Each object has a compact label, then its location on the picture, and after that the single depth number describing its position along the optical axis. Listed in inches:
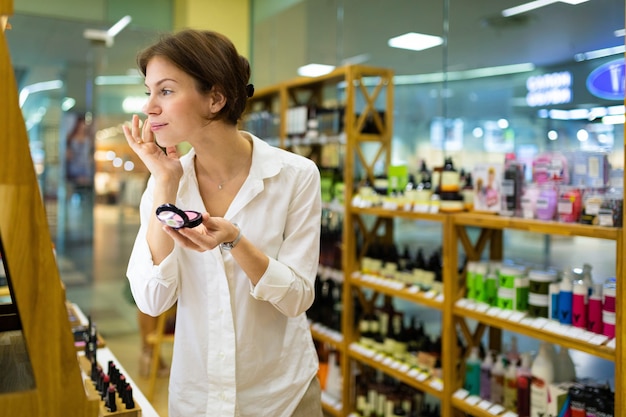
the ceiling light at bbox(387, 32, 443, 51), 170.2
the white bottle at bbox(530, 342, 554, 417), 109.0
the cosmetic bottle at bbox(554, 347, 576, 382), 113.1
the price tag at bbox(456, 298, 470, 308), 125.9
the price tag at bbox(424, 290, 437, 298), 134.8
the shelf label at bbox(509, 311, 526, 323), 111.9
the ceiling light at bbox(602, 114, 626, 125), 122.2
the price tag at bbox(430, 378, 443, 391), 131.4
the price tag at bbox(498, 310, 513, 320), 114.3
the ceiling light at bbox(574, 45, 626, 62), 121.8
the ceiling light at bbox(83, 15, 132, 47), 253.1
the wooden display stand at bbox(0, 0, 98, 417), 34.6
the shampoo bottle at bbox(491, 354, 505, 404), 120.3
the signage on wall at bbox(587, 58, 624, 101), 121.3
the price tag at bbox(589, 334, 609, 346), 96.9
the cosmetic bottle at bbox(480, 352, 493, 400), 123.0
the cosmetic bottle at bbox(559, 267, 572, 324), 105.2
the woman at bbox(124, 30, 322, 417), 56.6
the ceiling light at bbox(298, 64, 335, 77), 220.1
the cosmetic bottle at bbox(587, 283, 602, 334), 100.2
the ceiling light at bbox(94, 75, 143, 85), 257.9
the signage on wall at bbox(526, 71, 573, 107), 134.0
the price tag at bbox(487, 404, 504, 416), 116.6
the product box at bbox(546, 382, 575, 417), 105.3
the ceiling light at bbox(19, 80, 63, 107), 249.3
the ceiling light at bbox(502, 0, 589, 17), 137.5
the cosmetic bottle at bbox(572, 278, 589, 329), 102.7
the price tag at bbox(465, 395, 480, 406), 122.9
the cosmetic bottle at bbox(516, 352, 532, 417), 113.5
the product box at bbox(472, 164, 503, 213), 120.8
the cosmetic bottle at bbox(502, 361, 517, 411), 117.4
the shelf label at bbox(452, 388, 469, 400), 126.6
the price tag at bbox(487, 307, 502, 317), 116.6
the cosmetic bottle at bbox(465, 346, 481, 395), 126.1
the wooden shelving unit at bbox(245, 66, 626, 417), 101.6
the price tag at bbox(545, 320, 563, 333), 104.3
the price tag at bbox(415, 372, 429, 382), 136.7
